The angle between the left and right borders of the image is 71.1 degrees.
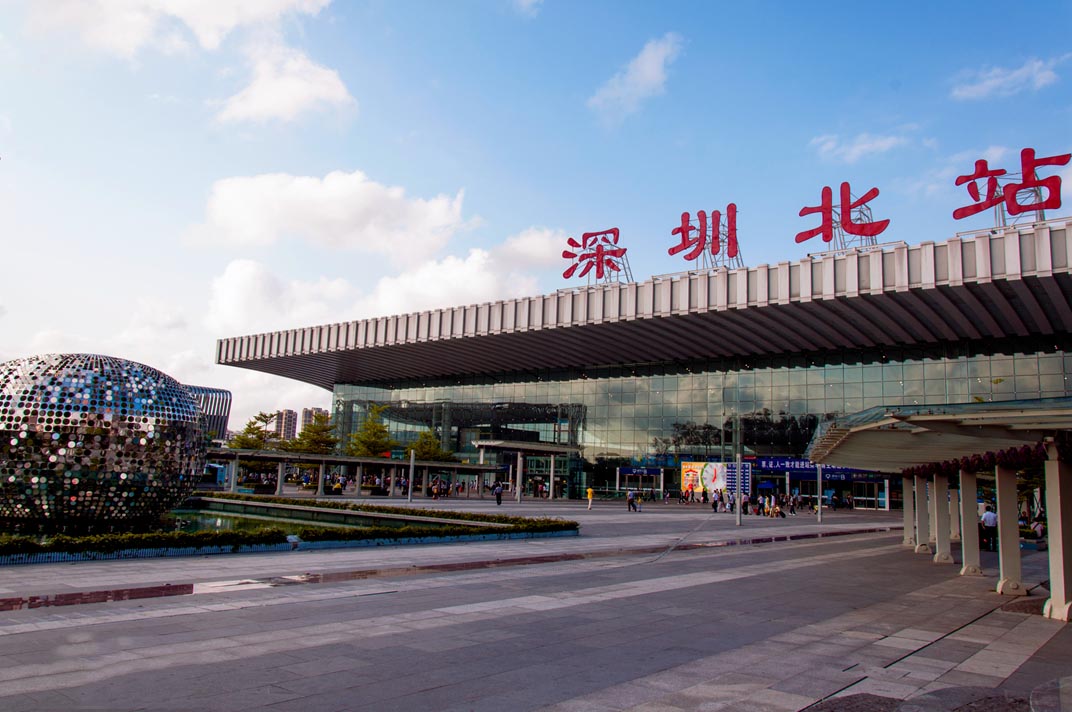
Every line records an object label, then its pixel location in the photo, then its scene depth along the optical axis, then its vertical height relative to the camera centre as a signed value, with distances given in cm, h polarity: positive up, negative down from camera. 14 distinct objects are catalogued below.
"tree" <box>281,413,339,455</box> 6119 +28
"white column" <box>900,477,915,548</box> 2619 -181
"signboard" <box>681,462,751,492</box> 5641 -170
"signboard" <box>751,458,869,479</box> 5509 -79
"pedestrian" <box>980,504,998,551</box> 2475 -229
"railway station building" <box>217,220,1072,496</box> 3912 +749
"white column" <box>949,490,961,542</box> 3000 -263
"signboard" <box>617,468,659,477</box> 6075 -159
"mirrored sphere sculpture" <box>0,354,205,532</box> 1540 -14
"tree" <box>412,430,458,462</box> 6147 -26
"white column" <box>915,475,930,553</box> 2389 -182
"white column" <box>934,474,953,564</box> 2050 -210
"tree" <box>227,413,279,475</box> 6856 +40
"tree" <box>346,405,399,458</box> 6066 +30
